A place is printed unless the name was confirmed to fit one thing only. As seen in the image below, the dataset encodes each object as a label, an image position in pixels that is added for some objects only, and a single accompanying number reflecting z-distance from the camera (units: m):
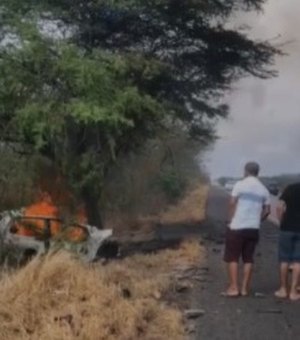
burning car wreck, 17.73
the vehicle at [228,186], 80.75
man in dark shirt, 13.43
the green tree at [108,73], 22.98
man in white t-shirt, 13.43
